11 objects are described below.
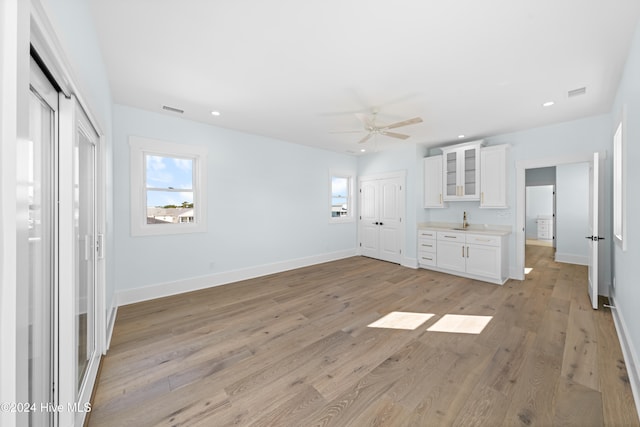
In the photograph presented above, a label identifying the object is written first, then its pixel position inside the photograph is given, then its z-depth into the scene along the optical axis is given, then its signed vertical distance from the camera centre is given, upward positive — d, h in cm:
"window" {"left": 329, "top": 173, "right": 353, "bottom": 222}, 609 +36
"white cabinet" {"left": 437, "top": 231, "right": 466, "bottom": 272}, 453 -75
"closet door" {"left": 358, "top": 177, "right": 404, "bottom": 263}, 560 -15
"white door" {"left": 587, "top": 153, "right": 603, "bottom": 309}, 295 -32
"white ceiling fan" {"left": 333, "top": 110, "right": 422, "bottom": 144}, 308 +117
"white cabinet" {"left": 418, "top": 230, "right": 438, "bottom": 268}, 492 -75
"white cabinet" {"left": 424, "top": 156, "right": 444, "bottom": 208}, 508 +61
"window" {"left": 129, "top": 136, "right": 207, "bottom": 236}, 338 +37
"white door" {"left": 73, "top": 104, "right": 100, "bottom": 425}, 153 -32
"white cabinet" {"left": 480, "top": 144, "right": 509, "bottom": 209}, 429 +63
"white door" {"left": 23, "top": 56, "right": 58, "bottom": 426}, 107 -15
